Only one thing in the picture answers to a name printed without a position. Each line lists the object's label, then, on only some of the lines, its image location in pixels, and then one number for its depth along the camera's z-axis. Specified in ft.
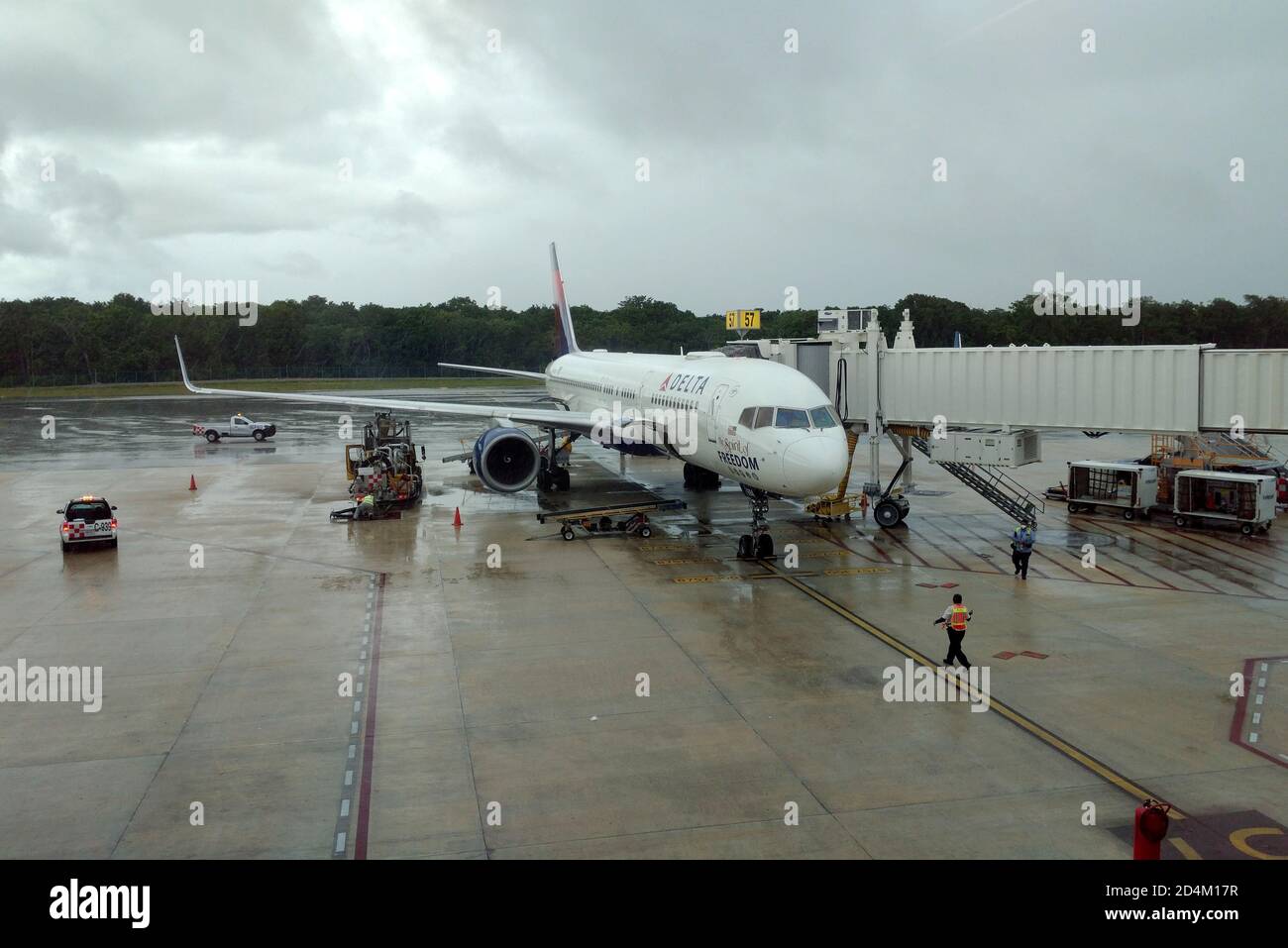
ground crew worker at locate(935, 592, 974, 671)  54.19
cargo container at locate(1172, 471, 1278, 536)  93.86
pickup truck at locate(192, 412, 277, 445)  196.85
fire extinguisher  31.65
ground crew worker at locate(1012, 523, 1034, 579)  75.56
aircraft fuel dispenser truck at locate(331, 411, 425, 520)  109.09
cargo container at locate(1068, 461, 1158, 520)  102.17
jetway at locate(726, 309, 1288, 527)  82.84
